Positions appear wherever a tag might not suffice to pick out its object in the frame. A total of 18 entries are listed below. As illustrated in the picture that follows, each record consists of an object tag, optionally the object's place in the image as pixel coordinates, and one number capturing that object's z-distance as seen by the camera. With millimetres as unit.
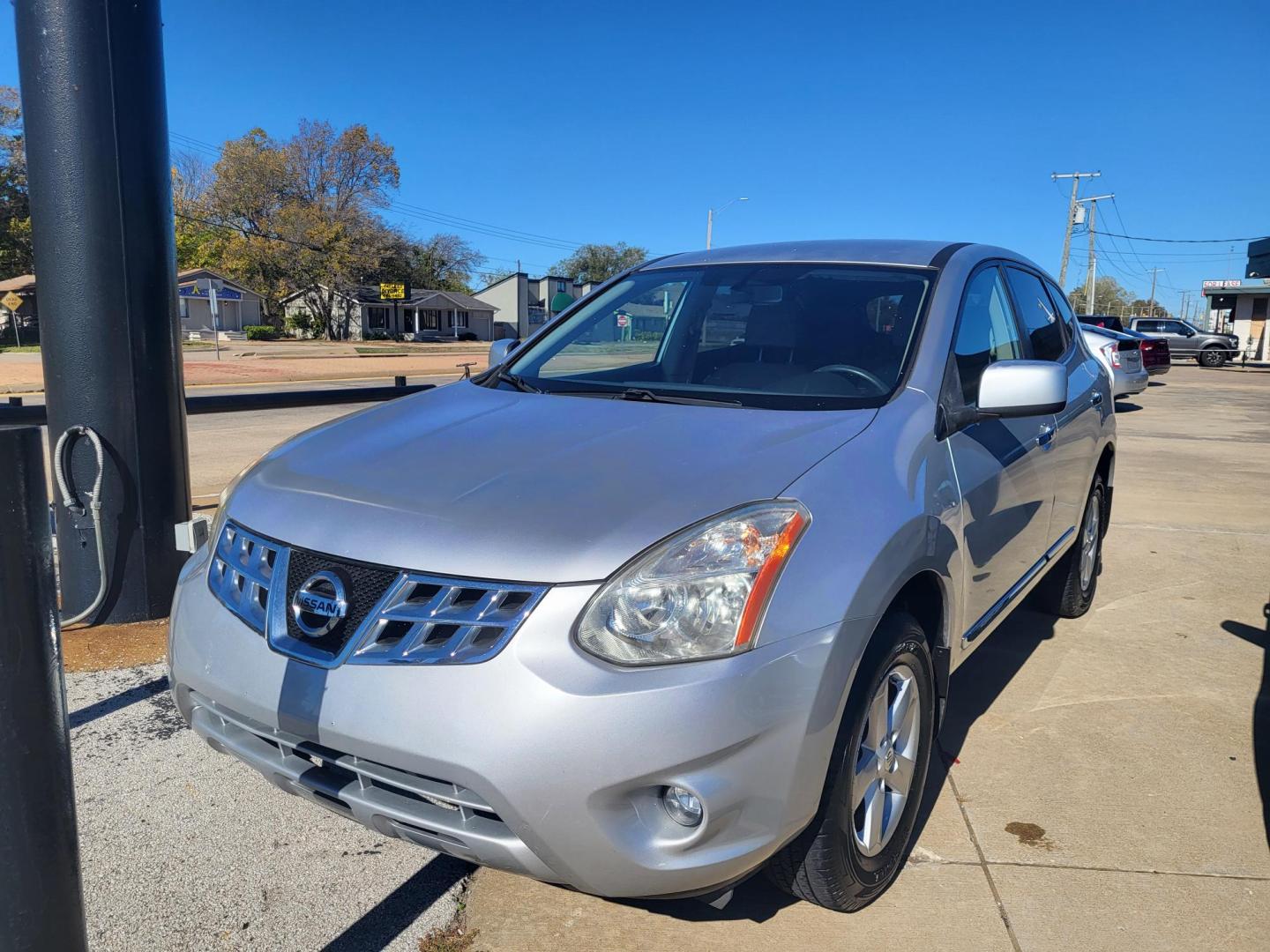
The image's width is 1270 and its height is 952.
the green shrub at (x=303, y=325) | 71438
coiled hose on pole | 4145
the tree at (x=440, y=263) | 82062
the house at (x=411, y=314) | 74375
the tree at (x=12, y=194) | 52500
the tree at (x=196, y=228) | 69438
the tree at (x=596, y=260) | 85788
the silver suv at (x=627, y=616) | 1937
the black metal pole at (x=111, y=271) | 4047
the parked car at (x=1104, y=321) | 26709
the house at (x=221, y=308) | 64500
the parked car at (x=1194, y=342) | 35062
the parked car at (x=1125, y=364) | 14148
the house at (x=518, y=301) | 87250
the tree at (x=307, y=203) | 66562
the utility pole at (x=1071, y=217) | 54591
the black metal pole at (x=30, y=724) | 1469
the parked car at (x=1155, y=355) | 17281
